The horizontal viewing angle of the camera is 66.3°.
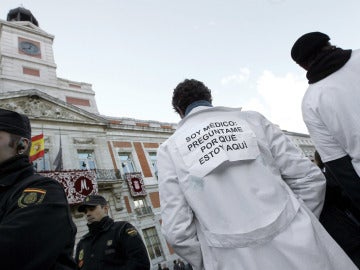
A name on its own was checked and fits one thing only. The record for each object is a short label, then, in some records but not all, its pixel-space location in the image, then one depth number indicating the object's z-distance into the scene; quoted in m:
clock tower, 19.78
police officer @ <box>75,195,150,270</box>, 3.26
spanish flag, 14.48
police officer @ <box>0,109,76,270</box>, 1.21
